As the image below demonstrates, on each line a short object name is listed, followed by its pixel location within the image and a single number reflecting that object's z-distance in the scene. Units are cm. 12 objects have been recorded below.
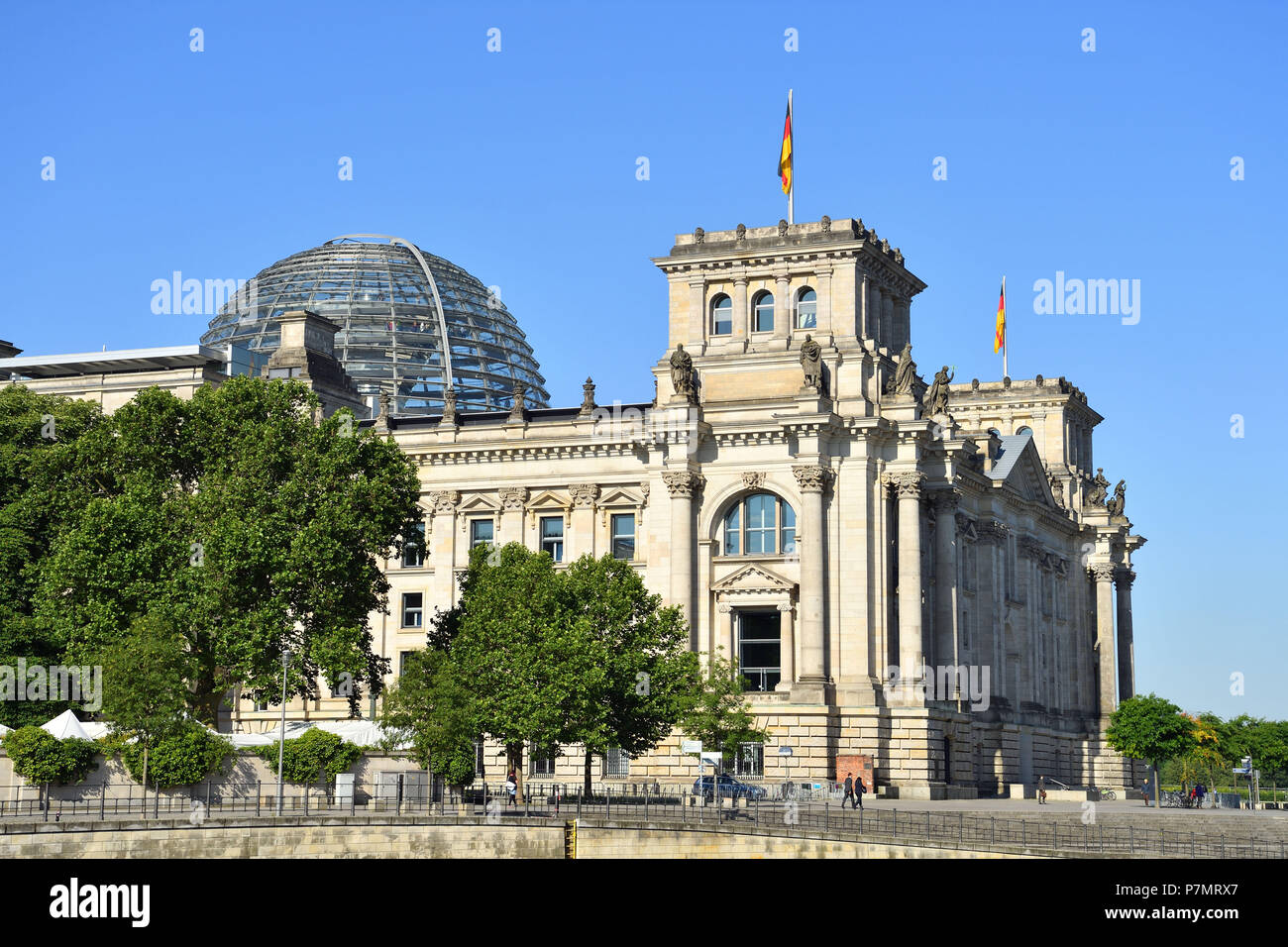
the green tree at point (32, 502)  7544
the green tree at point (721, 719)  7688
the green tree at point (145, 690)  6712
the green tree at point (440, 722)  7131
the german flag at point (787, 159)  9288
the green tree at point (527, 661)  7112
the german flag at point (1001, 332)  11950
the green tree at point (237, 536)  7306
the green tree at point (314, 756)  7000
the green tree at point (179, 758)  6681
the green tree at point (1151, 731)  10812
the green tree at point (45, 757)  6494
